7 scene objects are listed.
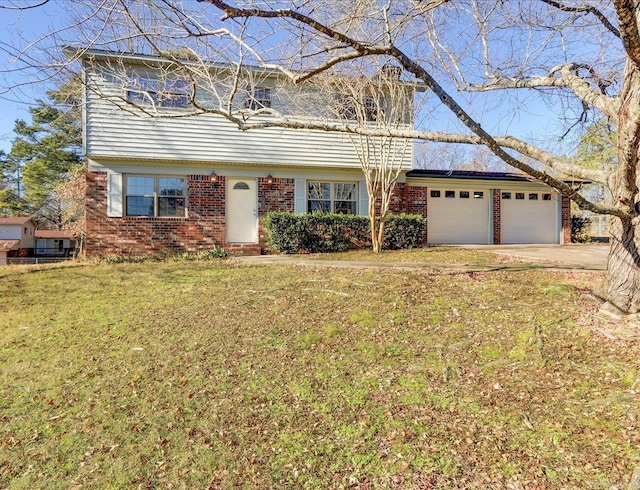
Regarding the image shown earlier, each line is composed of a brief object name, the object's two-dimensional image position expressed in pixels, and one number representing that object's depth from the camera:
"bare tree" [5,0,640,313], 3.64
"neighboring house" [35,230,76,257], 26.73
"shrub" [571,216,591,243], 15.53
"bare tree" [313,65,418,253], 9.62
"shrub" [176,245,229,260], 10.70
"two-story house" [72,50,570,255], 10.55
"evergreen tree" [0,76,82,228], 25.70
